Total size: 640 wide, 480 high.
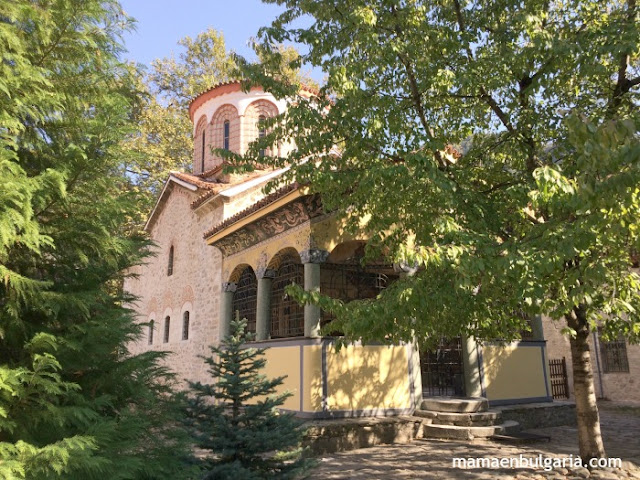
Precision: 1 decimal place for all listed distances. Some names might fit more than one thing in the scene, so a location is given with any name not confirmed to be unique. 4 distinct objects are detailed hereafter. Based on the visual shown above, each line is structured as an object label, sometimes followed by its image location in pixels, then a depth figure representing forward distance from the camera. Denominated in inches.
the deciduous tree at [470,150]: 164.4
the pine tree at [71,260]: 110.6
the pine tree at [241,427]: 168.1
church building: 318.7
